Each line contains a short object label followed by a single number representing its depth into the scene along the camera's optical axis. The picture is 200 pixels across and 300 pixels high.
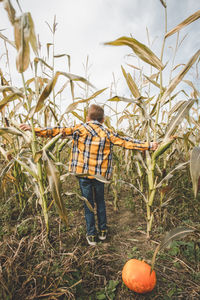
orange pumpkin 1.00
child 1.58
